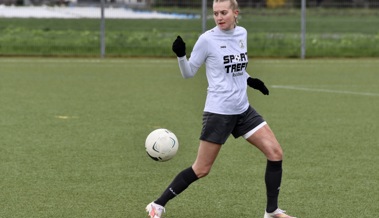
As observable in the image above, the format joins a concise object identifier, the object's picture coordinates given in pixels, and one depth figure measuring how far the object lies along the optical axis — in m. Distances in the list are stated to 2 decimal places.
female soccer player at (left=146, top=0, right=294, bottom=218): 14.36
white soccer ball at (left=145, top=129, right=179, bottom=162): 15.58
